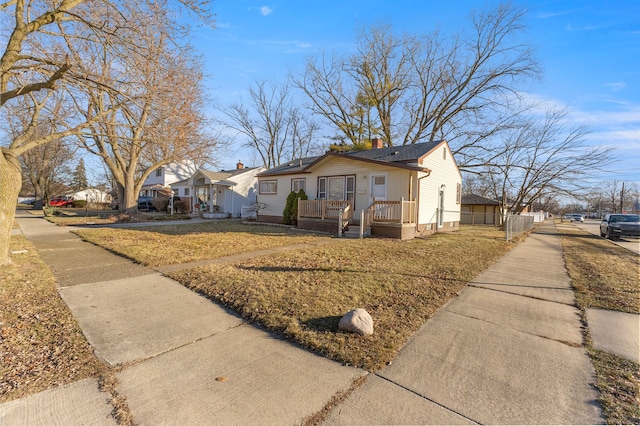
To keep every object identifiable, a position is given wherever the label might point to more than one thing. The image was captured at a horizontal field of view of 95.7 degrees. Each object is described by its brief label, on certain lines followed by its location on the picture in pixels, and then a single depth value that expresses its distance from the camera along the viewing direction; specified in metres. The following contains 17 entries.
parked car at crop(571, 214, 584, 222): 50.34
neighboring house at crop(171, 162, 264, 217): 23.14
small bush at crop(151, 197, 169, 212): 28.42
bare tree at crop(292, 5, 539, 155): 25.27
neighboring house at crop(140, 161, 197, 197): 34.28
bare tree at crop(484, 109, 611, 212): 20.20
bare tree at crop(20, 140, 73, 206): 28.42
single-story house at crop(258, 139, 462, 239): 12.21
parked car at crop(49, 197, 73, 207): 35.56
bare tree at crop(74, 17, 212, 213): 6.51
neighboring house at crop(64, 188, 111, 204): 43.62
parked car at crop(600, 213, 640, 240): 16.69
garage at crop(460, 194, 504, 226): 33.44
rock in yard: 3.34
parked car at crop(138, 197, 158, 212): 29.27
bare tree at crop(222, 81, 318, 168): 37.62
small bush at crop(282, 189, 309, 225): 15.73
